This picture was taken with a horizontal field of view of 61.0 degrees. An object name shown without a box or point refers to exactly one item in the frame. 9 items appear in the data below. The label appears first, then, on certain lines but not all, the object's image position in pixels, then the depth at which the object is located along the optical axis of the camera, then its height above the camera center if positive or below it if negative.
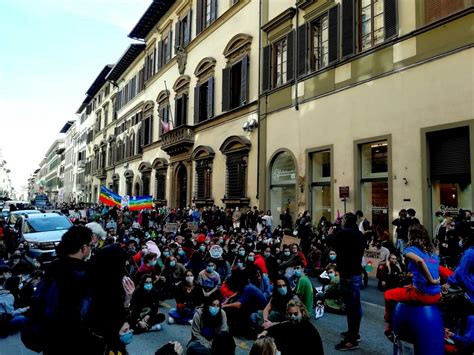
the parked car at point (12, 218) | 18.65 -0.75
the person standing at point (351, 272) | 5.43 -0.94
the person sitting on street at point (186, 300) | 7.25 -1.82
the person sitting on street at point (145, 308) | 6.62 -1.85
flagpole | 27.15 +5.82
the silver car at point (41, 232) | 11.91 -0.95
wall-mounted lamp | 17.55 +3.45
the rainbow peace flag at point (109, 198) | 19.66 +0.24
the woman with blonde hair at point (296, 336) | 3.59 -1.22
